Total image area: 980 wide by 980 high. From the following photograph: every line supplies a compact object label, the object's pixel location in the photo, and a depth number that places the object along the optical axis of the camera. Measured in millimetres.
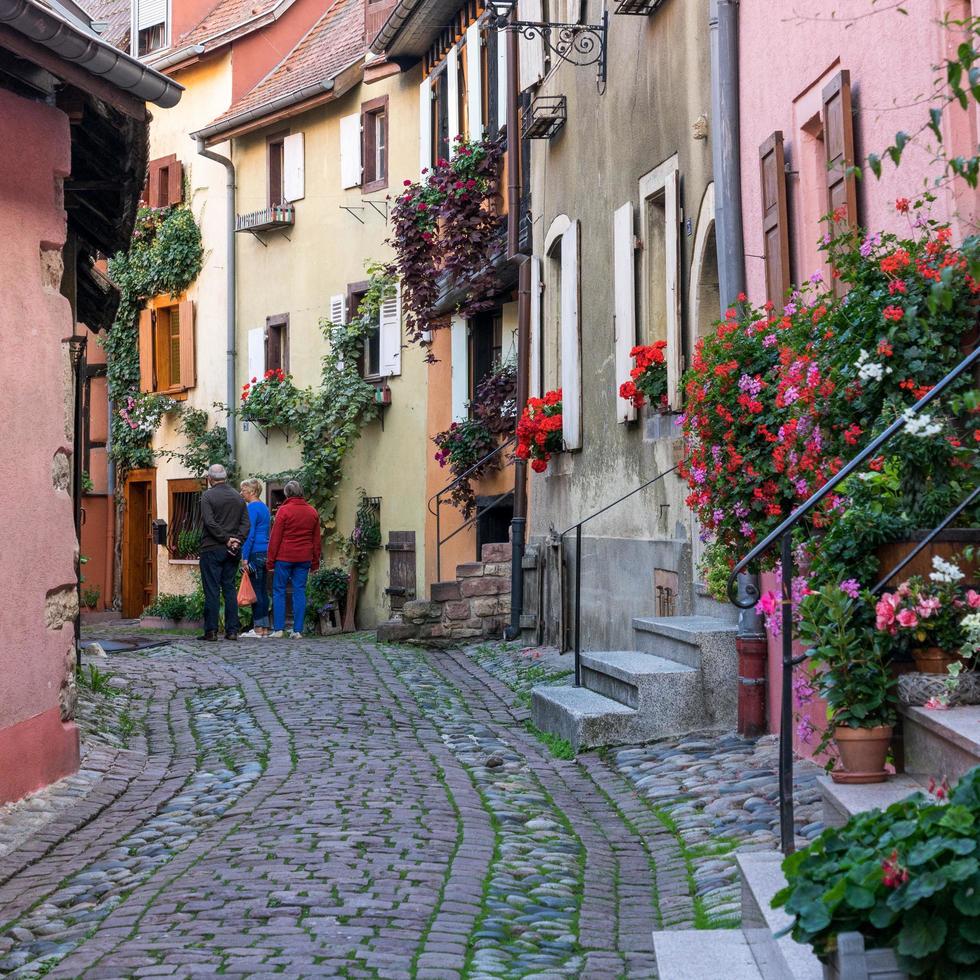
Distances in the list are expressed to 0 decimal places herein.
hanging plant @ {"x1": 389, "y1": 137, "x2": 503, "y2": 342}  18188
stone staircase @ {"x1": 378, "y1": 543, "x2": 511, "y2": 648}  16719
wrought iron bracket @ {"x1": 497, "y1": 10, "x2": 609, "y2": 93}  13523
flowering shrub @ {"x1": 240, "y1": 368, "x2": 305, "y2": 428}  23672
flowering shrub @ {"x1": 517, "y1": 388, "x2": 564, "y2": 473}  15141
